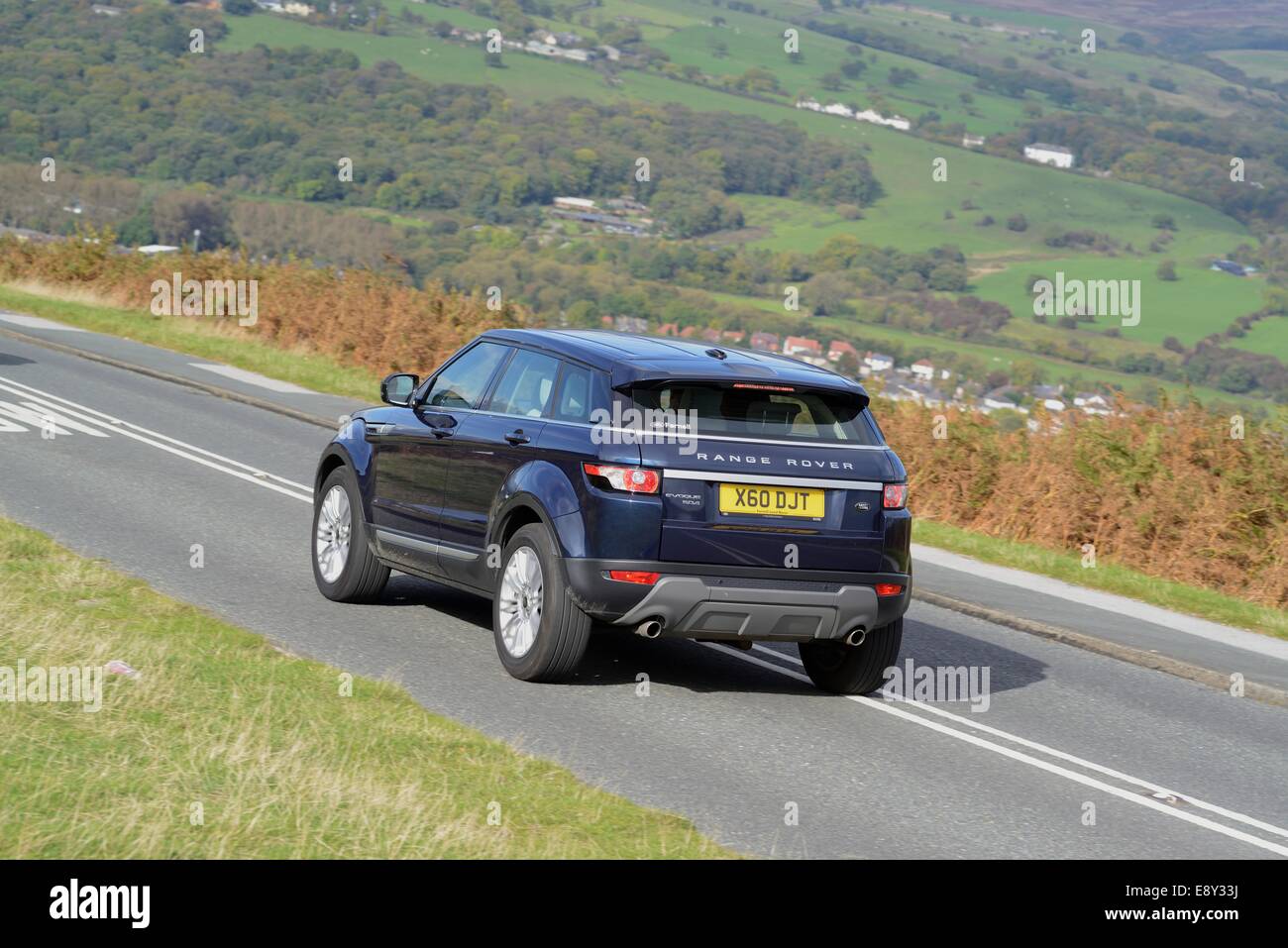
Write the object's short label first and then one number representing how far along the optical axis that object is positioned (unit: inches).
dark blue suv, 323.3
